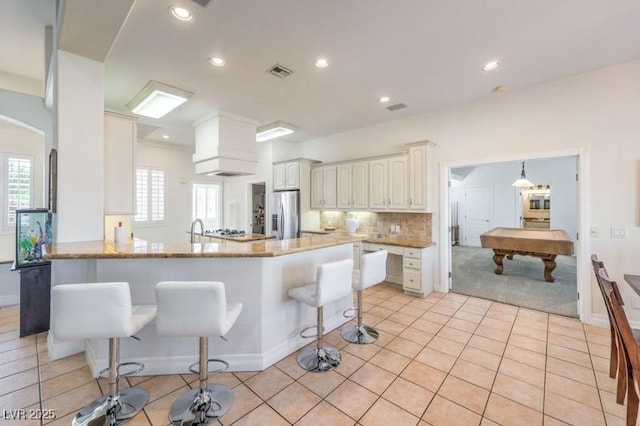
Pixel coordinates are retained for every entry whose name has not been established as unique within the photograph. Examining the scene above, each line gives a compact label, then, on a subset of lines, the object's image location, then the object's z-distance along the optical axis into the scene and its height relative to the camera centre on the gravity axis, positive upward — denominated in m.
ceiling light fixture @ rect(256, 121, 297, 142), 4.96 +1.61
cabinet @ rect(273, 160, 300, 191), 5.89 +0.87
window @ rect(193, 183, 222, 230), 7.39 +0.28
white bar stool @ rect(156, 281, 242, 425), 1.67 -0.63
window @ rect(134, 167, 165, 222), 6.35 +0.46
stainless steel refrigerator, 5.82 -0.05
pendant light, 7.19 +0.83
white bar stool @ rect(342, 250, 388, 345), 2.75 -0.71
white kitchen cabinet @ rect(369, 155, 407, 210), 4.65 +0.55
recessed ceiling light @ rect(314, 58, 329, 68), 2.94 +1.68
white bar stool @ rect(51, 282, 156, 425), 1.59 -0.61
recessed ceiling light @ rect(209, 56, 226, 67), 2.88 +1.67
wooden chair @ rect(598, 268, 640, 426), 1.50 -0.76
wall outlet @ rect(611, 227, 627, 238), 3.14 -0.22
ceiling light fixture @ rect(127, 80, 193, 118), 3.46 +1.58
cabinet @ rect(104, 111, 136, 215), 2.95 +0.57
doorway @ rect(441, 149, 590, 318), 3.82 -0.33
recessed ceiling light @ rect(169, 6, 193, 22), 2.14 +1.64
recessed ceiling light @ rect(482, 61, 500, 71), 3.05 +1.72
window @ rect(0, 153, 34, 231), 4.14 +0.44
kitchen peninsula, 2.17 -0.61
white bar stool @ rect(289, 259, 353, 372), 2.27 -0.72
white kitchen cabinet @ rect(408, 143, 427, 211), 4.41 +0.62
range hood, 4.21 +1.12
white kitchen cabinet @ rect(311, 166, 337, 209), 5.62 +0.58
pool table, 4.65 -0.57
